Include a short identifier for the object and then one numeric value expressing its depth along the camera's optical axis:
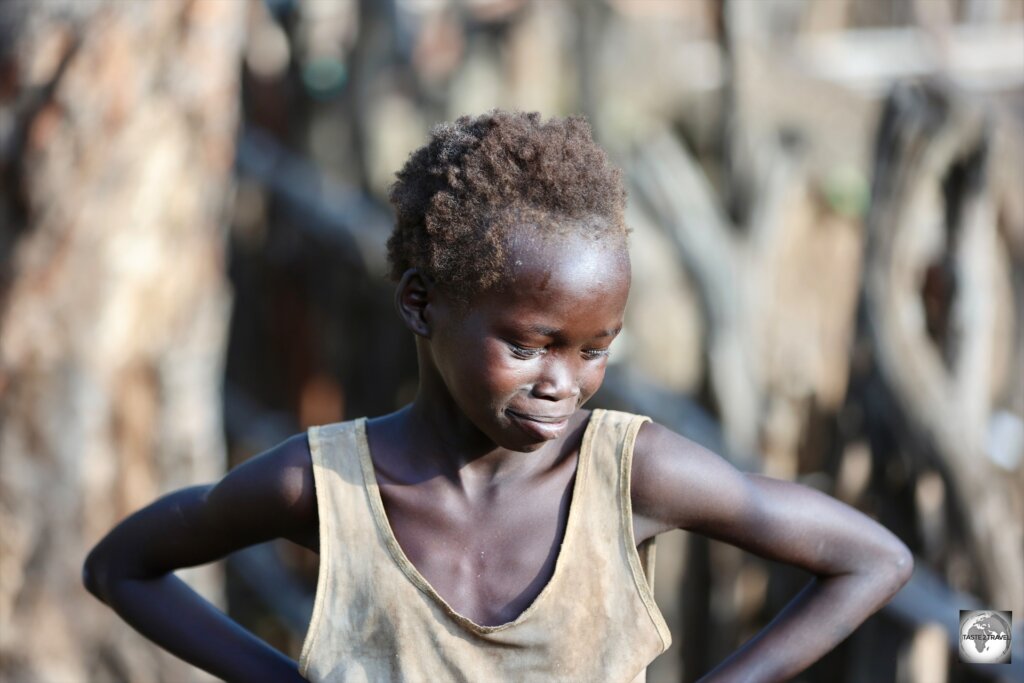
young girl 4.72
